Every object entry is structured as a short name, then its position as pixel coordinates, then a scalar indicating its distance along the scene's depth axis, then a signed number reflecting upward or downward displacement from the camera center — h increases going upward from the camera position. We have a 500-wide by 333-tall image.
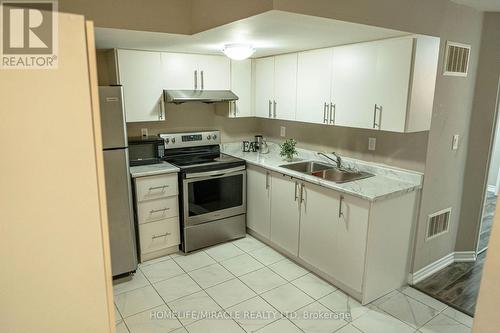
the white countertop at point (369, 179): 2.55 -0.63
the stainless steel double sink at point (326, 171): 3.20 -0.66
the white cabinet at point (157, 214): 3.14 -1.08
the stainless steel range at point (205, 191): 3.36 -0.92
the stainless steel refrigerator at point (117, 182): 2.67 -0.67
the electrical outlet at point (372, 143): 3.10 -0.34
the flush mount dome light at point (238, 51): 2.84 +0.47
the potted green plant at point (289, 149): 3.62 -0.48
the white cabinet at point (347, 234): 2.55 -1.08
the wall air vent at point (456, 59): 2.69 +0.41
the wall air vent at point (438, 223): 2.98 -1.07
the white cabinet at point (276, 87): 3.47 +0.21
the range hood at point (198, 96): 3.31 +0.09
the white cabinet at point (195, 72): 3.38 +0.35
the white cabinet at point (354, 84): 2.68 +0.19
